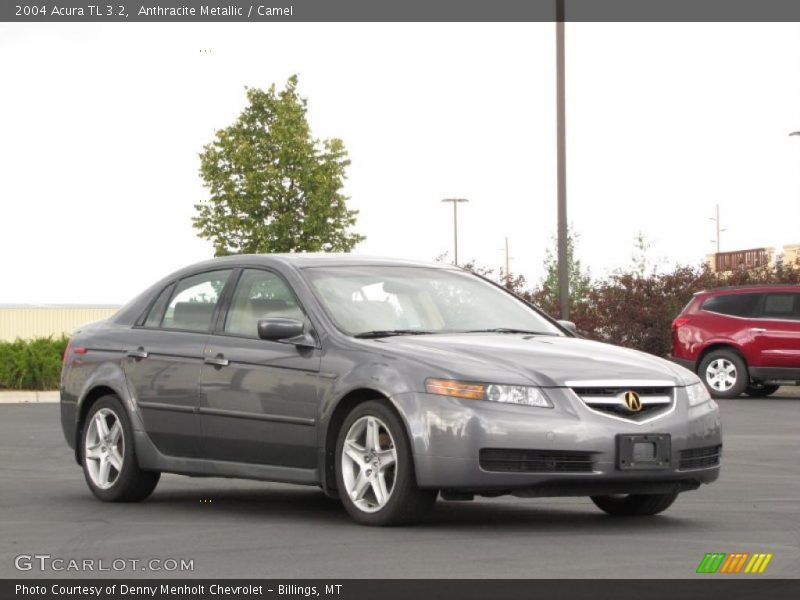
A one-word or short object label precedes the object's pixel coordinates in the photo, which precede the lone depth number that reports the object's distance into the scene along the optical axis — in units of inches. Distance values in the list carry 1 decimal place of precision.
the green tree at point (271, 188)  2285.9
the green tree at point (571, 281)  1396.4
